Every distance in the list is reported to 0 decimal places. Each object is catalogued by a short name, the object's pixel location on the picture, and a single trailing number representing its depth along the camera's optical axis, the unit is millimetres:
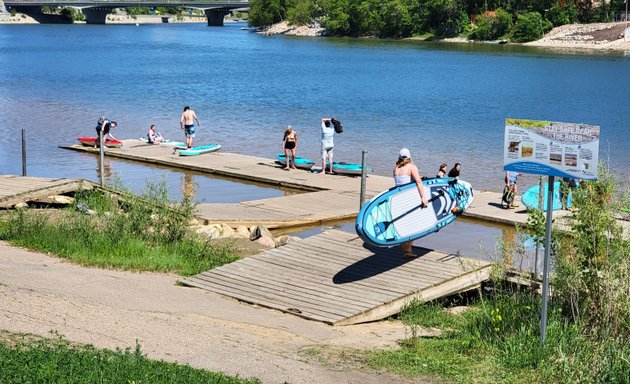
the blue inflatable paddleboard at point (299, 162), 30125
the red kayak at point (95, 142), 34500
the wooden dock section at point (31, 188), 20859
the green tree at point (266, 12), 186638
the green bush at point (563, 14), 136375
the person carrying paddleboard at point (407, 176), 16344
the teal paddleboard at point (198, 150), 32719
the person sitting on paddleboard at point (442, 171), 25042
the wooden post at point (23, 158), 27803
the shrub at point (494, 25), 137375
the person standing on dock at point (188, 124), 33531
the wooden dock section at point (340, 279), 14244
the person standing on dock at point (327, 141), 28578
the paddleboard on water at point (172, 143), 35000
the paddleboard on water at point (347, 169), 28547
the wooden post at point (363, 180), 20812
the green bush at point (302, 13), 177250
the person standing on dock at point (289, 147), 29609
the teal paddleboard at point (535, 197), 21689
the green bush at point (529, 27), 134250
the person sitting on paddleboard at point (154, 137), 35562
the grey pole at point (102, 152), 23672
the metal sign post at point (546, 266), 11352
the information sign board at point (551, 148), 11102
